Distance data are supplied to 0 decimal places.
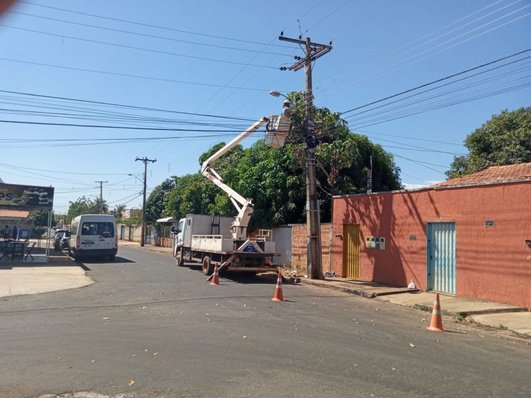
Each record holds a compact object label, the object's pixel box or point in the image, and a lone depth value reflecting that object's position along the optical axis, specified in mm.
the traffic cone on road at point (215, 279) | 17983
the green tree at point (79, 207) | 100625
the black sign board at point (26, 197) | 29969
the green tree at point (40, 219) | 72762
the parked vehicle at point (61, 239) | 38016
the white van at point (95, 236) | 28391
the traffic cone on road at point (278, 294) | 14203
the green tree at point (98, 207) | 95125
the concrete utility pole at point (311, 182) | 20641
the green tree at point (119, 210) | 103000
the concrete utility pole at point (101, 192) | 90962
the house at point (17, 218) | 32781
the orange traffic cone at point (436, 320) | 10459
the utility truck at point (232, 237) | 19672
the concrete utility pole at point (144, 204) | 55469
